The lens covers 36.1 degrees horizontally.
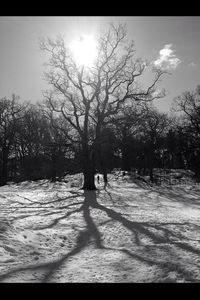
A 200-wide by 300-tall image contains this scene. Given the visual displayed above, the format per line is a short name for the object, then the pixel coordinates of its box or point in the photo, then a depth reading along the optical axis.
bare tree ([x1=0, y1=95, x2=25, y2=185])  44.47
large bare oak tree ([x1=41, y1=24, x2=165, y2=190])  27.38
